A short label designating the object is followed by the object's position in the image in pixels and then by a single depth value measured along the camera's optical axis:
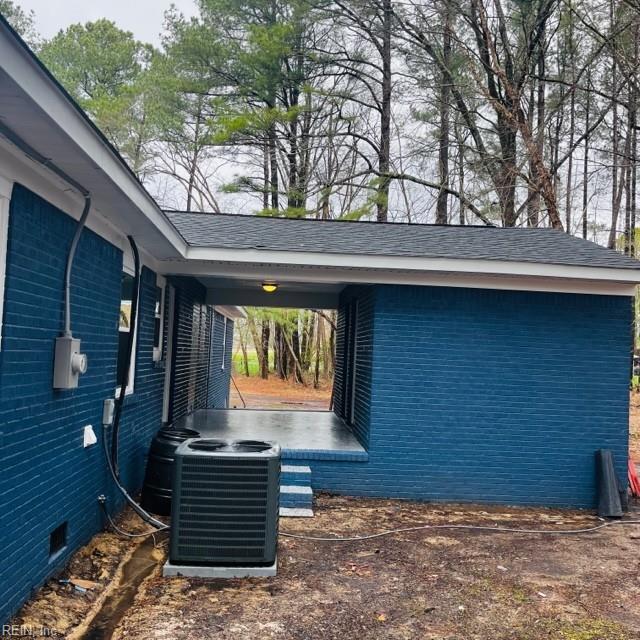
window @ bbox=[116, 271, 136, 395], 5.36
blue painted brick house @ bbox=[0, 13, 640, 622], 5.16
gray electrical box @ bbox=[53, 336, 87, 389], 3.50
